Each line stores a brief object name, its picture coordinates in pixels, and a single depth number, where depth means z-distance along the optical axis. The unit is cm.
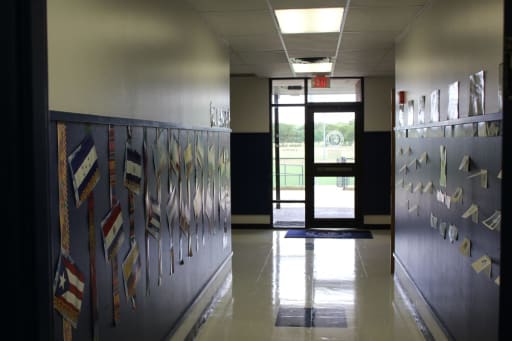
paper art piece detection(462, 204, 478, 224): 334
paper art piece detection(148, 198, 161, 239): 374
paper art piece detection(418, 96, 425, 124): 525
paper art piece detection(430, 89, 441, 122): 461
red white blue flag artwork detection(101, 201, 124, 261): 289
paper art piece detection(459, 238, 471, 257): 352
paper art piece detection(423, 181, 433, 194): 479
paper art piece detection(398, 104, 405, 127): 643
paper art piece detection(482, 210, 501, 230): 294
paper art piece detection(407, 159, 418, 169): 547
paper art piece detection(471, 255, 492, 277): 310
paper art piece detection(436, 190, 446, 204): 432
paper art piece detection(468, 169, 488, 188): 315
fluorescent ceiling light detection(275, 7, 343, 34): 535
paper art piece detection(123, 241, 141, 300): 323
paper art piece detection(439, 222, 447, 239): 426
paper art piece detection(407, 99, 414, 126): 585
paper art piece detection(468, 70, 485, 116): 327
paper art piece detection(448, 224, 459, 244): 388
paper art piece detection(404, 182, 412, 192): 586
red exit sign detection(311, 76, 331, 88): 1019
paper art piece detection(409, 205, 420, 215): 545
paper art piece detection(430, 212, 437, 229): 462
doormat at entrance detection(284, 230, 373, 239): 998
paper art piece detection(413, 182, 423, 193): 528
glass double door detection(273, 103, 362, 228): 1084
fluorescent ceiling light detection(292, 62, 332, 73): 880
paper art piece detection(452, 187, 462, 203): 375
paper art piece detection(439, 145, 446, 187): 421
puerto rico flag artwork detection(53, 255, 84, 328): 230
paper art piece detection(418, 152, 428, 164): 493
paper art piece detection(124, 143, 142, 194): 324
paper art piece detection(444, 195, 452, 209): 405
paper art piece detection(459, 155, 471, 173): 352
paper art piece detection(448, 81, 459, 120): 392
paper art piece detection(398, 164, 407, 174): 614
